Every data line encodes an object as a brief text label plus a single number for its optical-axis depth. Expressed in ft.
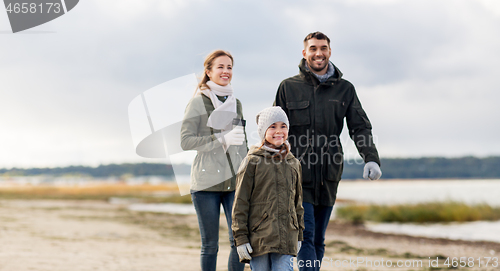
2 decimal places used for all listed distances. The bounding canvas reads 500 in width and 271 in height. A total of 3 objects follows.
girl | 17.63
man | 22.54
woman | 20.72
